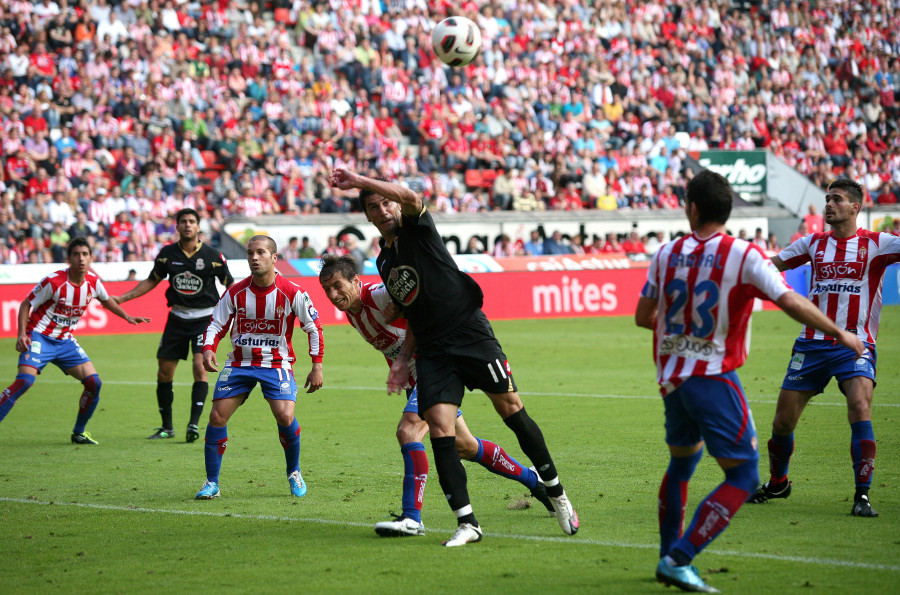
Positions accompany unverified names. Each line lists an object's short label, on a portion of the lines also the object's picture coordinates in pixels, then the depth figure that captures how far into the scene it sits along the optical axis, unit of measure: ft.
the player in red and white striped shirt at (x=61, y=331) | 71.61
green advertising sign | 231.30
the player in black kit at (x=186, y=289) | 76.59
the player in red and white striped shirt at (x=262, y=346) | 53.98
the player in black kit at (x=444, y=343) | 41.98
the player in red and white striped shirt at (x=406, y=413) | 43.78
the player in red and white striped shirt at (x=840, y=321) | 48.39
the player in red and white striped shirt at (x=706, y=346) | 33.71
